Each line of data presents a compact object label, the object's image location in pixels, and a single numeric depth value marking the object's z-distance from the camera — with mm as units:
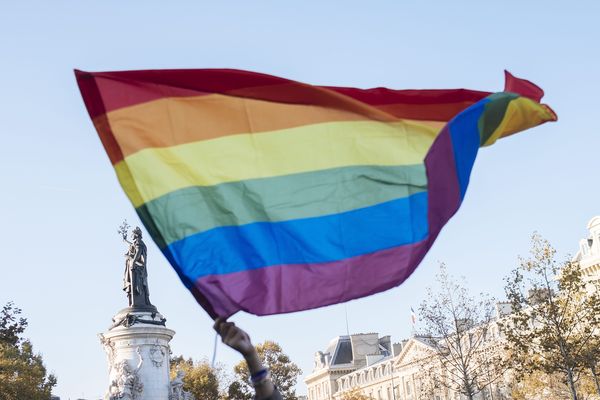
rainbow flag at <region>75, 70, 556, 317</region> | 6898
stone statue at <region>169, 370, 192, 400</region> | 43988
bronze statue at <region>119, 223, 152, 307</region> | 42812
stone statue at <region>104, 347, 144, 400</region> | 40281
